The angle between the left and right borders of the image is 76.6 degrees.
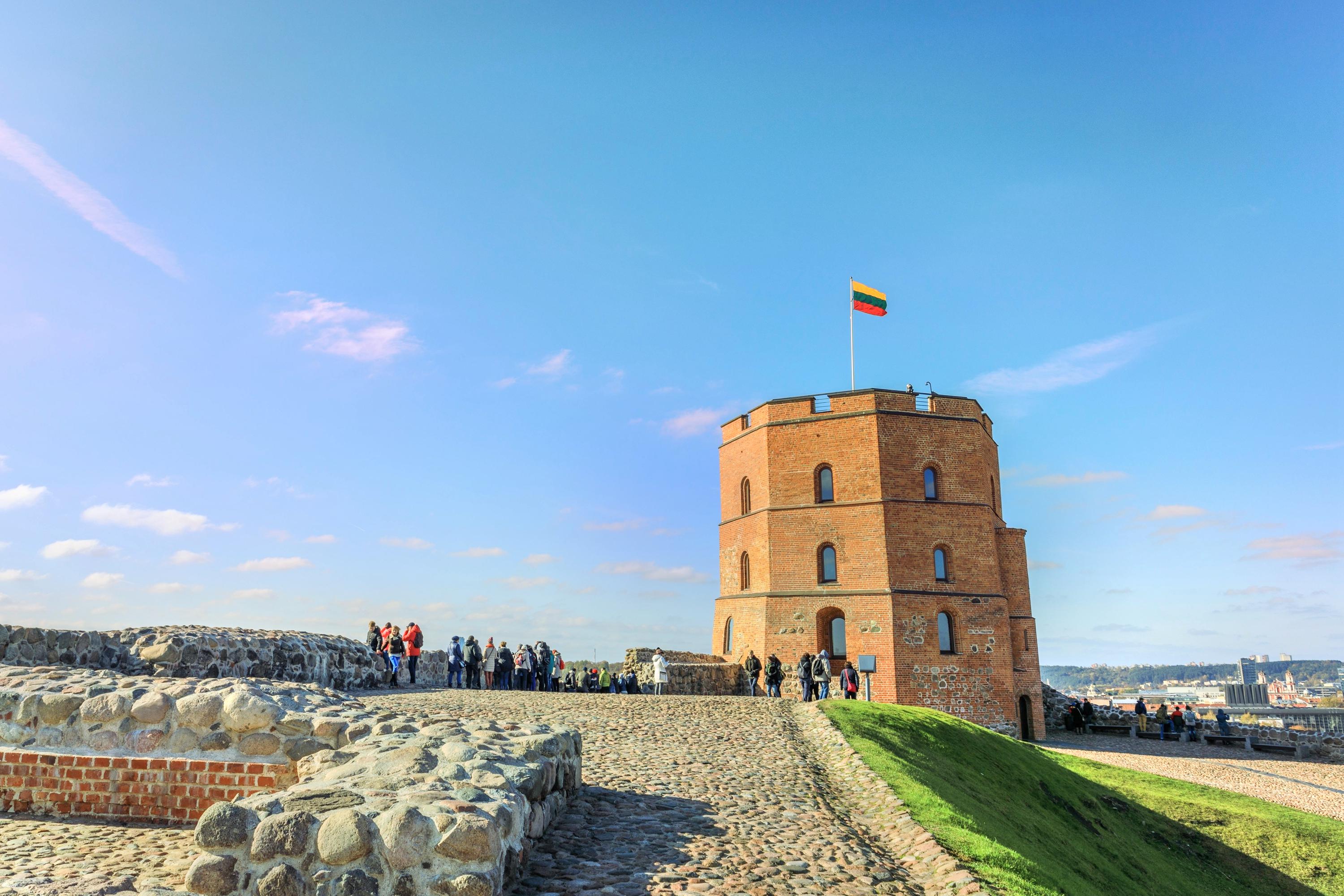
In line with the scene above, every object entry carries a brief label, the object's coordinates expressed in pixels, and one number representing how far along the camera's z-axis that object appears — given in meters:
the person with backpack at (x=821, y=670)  22.08
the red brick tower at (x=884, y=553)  30.05
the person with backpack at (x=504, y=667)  23.67
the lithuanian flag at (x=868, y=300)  33.03
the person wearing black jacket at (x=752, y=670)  25.84
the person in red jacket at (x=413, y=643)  23.27
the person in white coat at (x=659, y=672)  23.73
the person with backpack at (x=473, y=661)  22.95
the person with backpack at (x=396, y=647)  22.89
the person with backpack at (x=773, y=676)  25.00
